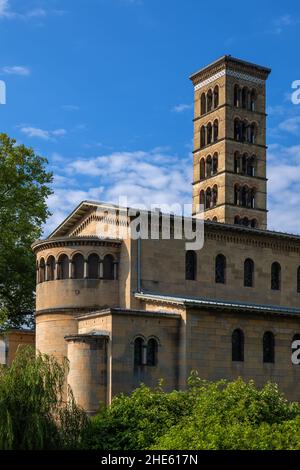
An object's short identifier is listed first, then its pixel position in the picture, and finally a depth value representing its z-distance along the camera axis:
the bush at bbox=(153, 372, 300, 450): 24.75
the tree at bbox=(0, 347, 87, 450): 28.00
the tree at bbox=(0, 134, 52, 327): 52.72
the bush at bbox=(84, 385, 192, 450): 29.36
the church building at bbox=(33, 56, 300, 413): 38.38
